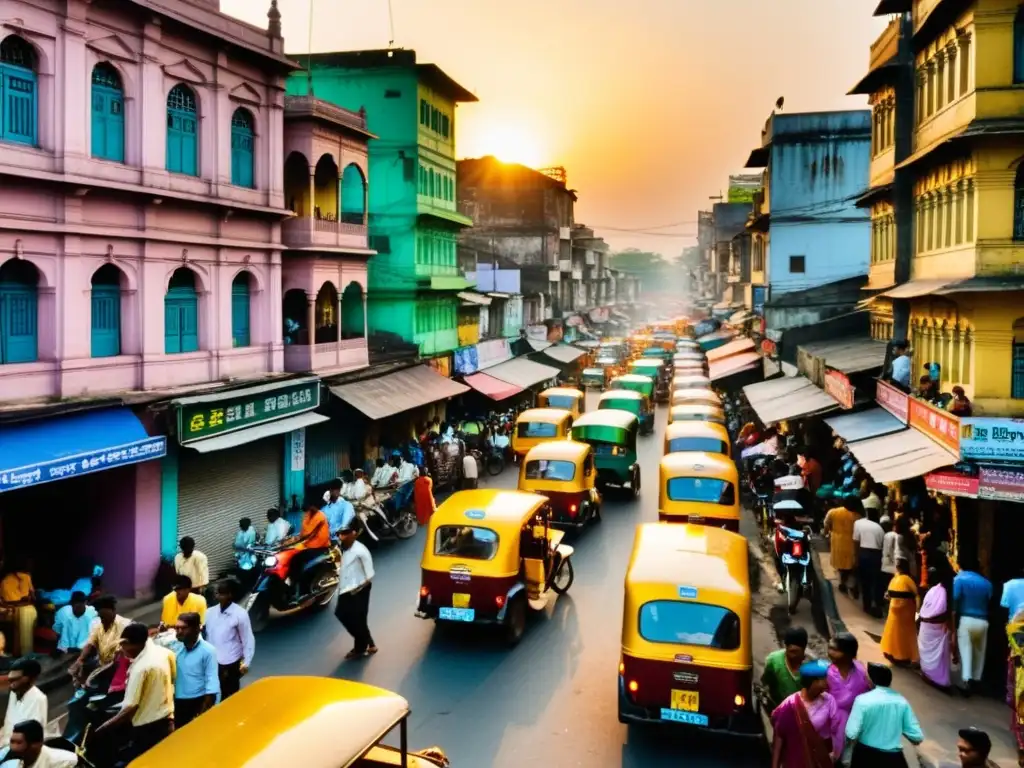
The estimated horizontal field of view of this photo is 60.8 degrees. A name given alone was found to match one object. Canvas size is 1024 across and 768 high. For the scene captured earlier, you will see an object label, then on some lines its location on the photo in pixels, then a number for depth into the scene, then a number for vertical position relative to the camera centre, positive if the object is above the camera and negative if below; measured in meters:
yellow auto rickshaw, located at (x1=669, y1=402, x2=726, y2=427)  26.61 -2.66
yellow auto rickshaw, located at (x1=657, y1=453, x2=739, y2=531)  16.72 -3.25
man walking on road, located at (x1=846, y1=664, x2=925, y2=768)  7.27 -3.31
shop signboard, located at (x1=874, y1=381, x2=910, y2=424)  16.08 -1.42
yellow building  14.78 +2.26
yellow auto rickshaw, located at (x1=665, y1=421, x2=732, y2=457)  21.81 -2.83
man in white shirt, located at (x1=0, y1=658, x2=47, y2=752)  7.08 -3.07
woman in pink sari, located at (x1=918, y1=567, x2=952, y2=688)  10.93 -3.88
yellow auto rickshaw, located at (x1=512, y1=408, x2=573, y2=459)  25.34 -2.99
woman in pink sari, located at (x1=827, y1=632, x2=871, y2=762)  7.76 -3.14
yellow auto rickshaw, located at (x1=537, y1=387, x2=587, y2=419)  31.20 -2.64
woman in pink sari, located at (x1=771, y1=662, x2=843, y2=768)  6.82 -3.25
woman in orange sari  11.66 -3.92
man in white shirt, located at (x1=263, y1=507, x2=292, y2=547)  15.41 -3.66
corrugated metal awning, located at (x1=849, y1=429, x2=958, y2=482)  13.03 -2.07
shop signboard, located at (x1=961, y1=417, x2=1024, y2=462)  12.18 -1.55
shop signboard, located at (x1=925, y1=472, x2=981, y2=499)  12.25 -2.23
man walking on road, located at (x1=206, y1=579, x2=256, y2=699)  9.40 -3.33
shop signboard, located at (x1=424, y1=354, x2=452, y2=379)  31.10 -1.43
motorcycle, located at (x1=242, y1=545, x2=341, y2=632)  13.34 -4.13
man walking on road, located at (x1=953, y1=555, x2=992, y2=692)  10.84 -3.70
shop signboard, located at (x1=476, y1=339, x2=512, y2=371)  37.00 -1.20
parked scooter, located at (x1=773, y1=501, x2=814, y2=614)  14.28 -3.85
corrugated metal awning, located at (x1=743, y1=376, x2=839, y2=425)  20.97 -1.93
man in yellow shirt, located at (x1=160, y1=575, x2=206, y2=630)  9.49 -3.08
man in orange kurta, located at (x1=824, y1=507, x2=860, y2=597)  15.02 -3.64
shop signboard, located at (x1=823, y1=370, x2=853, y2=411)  18.89 -1.37
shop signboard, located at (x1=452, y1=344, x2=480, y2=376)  33.72 -1.40
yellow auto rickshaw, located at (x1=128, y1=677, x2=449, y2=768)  5.54 -2.74
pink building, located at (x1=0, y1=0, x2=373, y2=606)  13.30 +0.78
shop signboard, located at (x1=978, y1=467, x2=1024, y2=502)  11.80 -2.12
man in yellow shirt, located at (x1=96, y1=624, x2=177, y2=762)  7.55 -3.24
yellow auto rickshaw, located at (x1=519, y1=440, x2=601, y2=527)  18.39 -3.27
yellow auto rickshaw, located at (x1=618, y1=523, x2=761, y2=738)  9.05 -3.41
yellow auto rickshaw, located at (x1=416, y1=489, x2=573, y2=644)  12.19 -3.40
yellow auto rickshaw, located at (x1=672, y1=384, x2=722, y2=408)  29.80 -2.44
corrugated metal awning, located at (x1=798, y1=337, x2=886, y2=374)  21.17 -0.70
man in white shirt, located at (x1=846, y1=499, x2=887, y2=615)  14.02 -3.71
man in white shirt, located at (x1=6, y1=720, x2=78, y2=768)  5.99 -2.98
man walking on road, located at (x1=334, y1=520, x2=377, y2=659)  11.67 -3.44
